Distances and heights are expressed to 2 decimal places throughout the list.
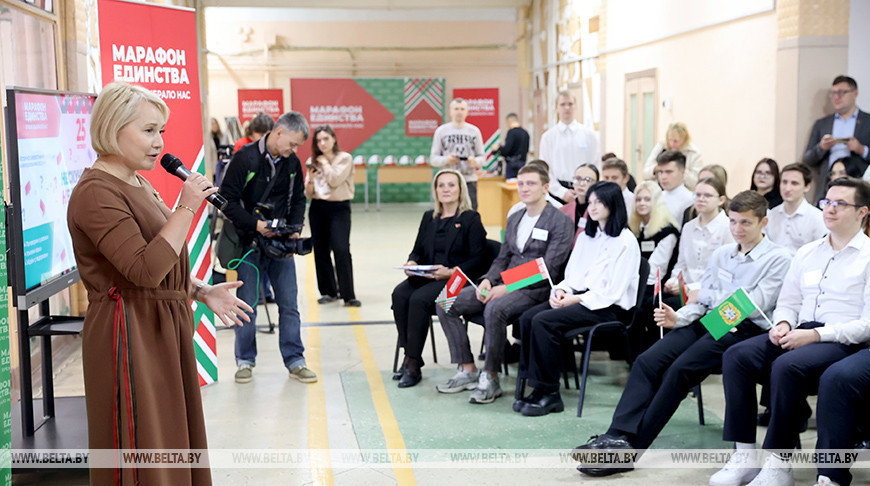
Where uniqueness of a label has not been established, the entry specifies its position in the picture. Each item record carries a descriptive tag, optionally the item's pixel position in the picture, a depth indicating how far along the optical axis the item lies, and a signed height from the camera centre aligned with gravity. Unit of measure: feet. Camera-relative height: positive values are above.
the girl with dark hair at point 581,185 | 18.86 -0.84
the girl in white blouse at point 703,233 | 15.61 -1.66
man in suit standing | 19.43 +0.24
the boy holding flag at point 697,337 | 12.14 -2.93
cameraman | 16.16 -1.06
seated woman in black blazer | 16.52 -2.21
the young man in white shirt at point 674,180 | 18.13 -0.73
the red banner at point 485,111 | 55.52 +2.69
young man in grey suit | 15.62 -2.59
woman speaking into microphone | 7.31 -1.17
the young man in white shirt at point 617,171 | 19.31 -0.54
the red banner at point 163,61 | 13.89 +1.70
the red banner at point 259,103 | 53.72 +3.42
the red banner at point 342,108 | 54.65 +3.06
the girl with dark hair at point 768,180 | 17.13 -0.73
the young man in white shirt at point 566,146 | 24.52 +0.09
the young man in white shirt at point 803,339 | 10.97 -2.65
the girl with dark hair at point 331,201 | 23.66 -1.37
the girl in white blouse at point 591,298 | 14.57 -2.69
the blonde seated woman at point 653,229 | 16.99 -1.73
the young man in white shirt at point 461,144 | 28.32 +0.26
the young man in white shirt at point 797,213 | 15.81 -1.34
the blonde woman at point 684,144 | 22.75 +0.08
